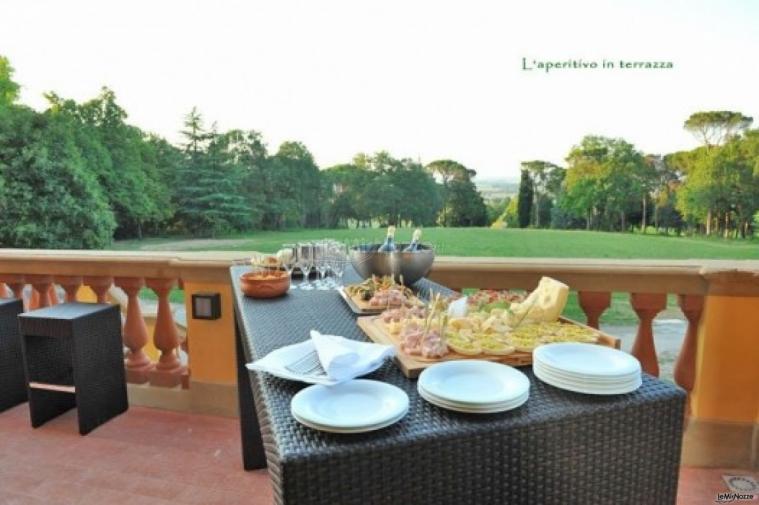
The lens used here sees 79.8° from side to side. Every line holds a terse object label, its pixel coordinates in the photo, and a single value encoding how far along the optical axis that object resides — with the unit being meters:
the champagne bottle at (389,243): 1.71
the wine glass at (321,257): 1.87
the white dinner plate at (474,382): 0.71
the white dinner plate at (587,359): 0.78
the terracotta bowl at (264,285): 1.57
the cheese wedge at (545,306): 1.13
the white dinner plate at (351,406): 0.64
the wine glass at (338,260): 1.87
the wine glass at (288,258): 1.93
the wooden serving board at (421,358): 0.86
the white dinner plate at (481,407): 0.69
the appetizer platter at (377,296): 1.34
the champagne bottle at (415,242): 1.74
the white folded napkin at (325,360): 0.79
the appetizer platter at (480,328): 0.93
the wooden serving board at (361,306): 1.33
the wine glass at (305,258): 1.88
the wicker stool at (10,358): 2.55
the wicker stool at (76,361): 2.24
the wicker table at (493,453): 0.60
